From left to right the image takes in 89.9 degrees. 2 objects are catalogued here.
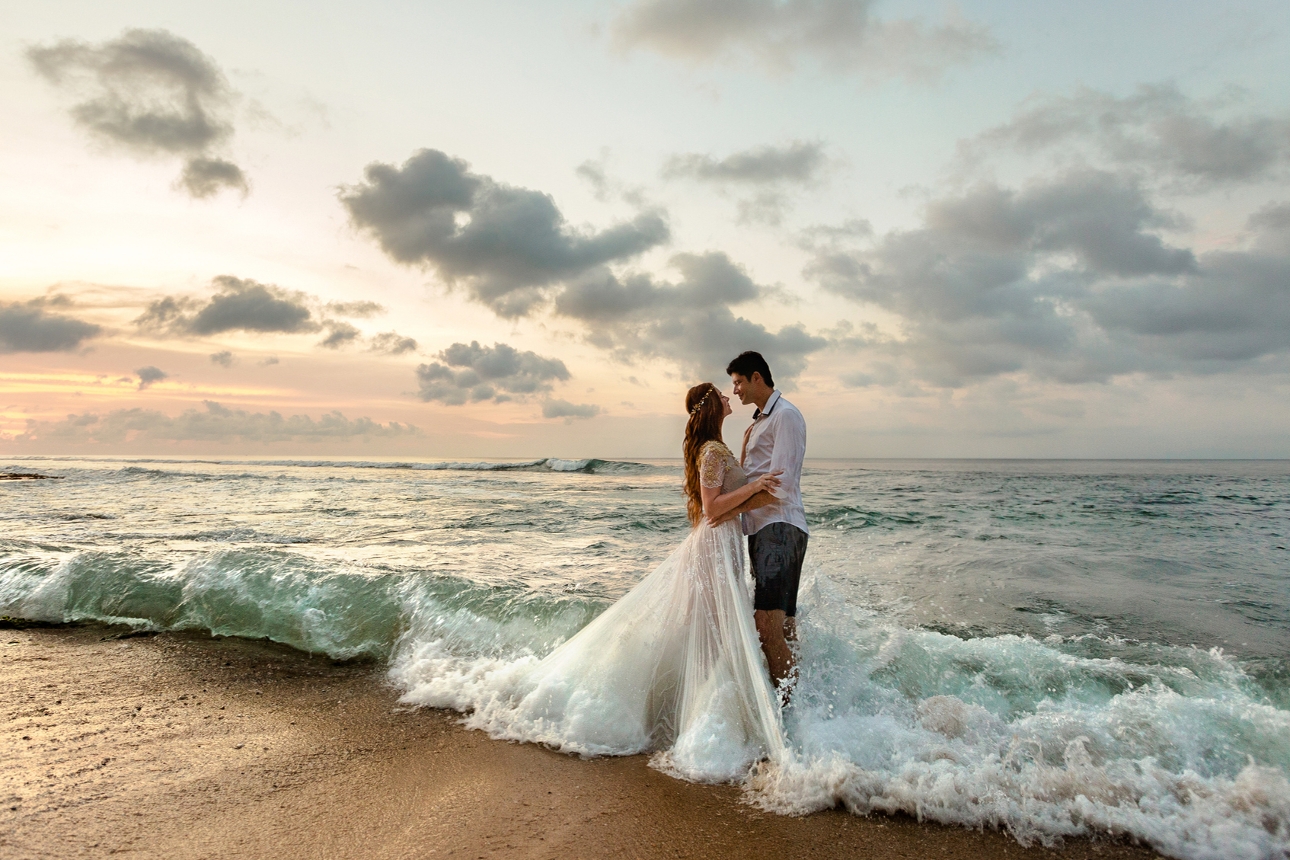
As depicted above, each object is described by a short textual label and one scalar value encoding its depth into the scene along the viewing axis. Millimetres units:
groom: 4168
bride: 3875
